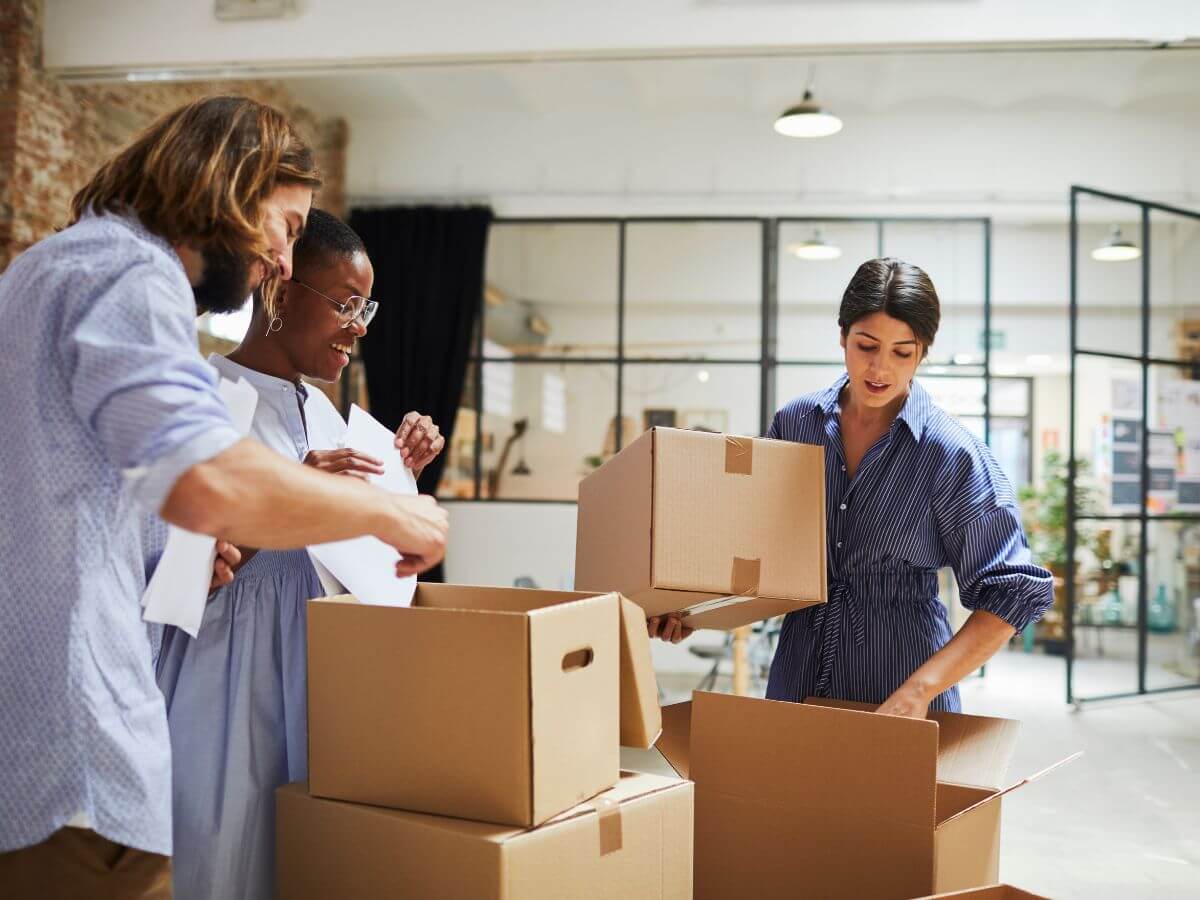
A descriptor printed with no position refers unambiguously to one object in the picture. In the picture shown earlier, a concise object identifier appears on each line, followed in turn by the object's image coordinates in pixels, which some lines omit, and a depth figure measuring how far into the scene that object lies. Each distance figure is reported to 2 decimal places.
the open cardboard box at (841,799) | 1.42
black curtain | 7.36
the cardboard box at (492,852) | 1.16
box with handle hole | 1.17
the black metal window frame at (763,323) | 7.22
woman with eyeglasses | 1.37
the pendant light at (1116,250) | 6.93
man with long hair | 0.91
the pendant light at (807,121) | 5.39
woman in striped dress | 1.70
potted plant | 9.12
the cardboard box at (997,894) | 1.27
